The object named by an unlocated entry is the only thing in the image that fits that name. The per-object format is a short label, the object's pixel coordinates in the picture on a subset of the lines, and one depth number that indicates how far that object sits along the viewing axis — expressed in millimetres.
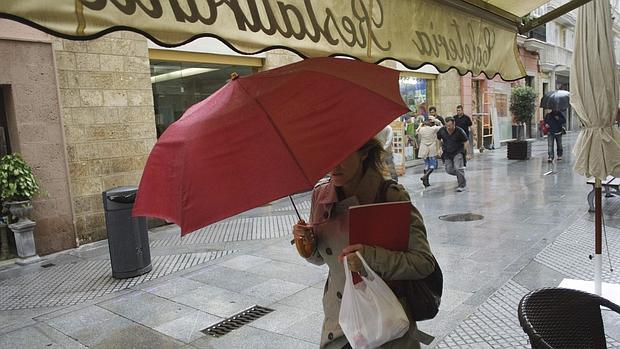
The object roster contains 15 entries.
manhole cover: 8008
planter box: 16062
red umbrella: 1591
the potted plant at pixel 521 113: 16062
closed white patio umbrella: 3826
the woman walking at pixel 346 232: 1941
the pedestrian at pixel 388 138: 7410
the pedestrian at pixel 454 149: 10703
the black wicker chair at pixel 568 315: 2354
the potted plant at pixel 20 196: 6703
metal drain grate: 4277
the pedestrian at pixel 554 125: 13992
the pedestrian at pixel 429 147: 11930
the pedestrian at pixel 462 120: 12582
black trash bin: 5906
